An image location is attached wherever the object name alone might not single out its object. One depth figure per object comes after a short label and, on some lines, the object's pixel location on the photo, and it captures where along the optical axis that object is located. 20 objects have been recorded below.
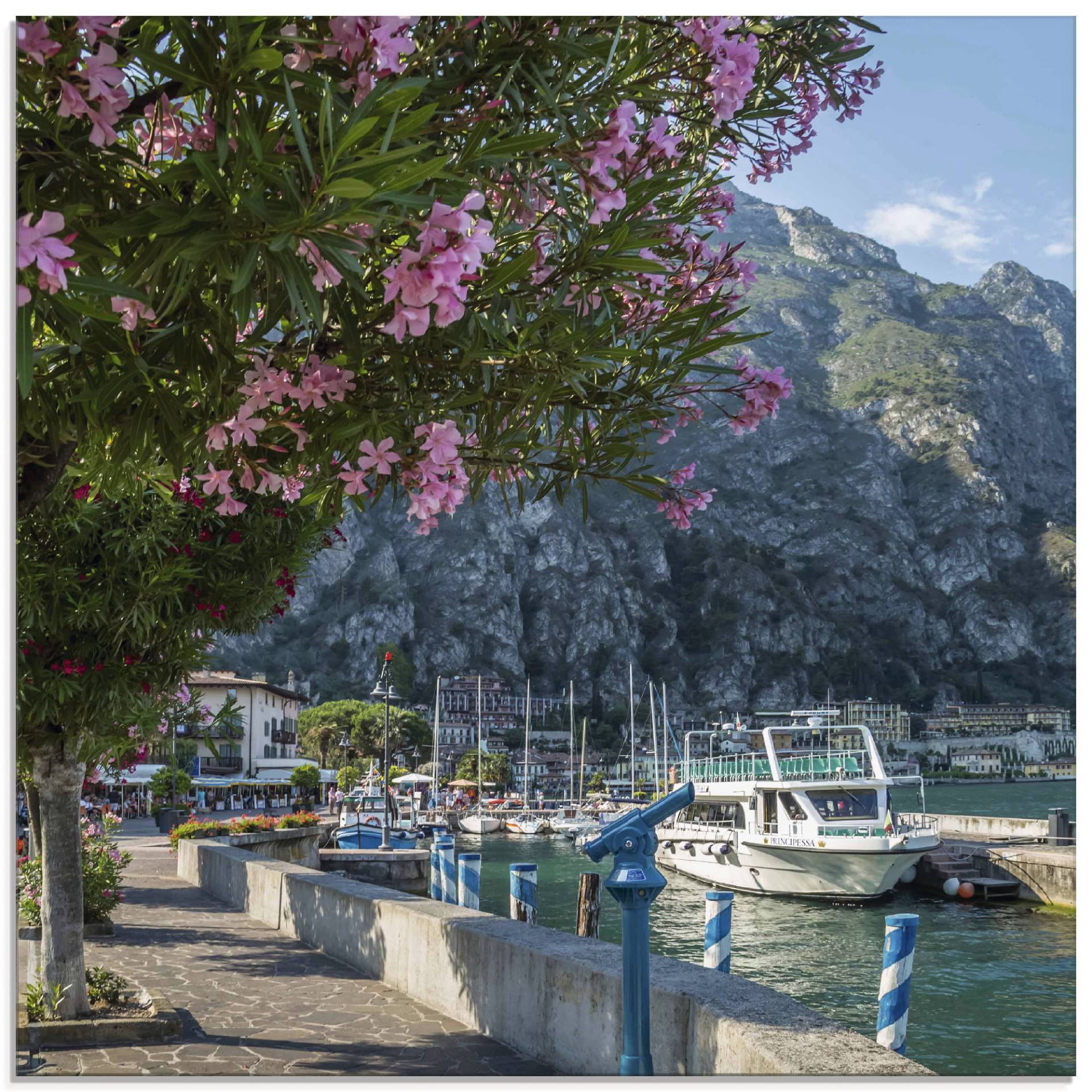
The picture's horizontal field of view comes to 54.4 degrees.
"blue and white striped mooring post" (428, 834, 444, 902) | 14.38
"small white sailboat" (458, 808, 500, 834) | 58.03
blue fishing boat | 32.69
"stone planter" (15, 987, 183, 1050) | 5.39
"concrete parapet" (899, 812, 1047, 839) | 35.34
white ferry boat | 27.22
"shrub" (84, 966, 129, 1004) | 6.11
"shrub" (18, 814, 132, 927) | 9.34
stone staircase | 26.98
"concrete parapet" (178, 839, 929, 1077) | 3.55
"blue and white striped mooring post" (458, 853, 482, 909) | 11.17
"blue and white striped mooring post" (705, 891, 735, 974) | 8.07
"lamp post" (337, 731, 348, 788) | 81.22
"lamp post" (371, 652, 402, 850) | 25.78
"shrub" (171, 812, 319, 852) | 18.97
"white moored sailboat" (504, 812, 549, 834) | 57.12
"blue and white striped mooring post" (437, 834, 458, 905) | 13.49
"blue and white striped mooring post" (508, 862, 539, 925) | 10.58
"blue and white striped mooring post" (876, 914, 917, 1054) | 6.63
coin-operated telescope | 3.83
